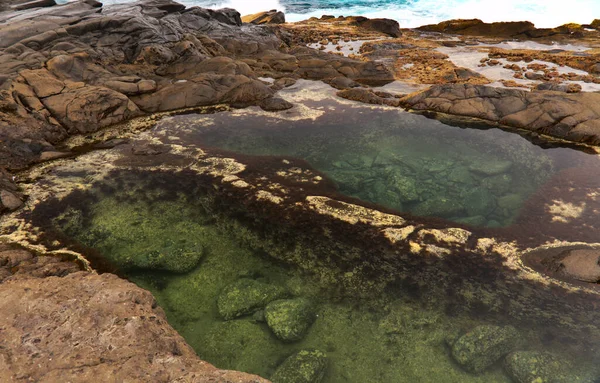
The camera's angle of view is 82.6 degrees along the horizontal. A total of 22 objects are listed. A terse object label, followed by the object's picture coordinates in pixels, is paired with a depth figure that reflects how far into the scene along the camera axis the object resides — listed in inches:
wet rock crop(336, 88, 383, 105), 653.9
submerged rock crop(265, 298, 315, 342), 243.6
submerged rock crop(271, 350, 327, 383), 212.5
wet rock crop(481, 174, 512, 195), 411.5
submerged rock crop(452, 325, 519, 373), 227.0
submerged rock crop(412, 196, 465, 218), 372.4
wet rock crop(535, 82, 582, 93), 653.9
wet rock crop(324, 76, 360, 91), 729.0
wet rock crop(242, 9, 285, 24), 1557.6
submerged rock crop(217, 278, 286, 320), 263.3
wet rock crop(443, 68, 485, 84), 770.2
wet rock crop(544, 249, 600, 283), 287.9
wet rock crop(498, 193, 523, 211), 381.1
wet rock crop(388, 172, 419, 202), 397.1
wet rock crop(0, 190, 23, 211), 359.3
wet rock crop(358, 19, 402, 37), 1337.4
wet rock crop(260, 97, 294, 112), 626.5
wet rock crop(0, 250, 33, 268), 279.9
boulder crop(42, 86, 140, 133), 532.7
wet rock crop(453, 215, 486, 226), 356.2
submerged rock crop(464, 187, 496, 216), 376.0
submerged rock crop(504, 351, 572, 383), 214.1
